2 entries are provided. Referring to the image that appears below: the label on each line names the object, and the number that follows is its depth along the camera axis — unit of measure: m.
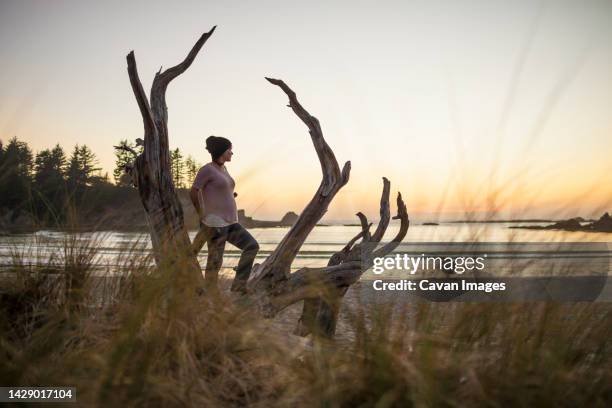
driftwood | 5.26
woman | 5.06
